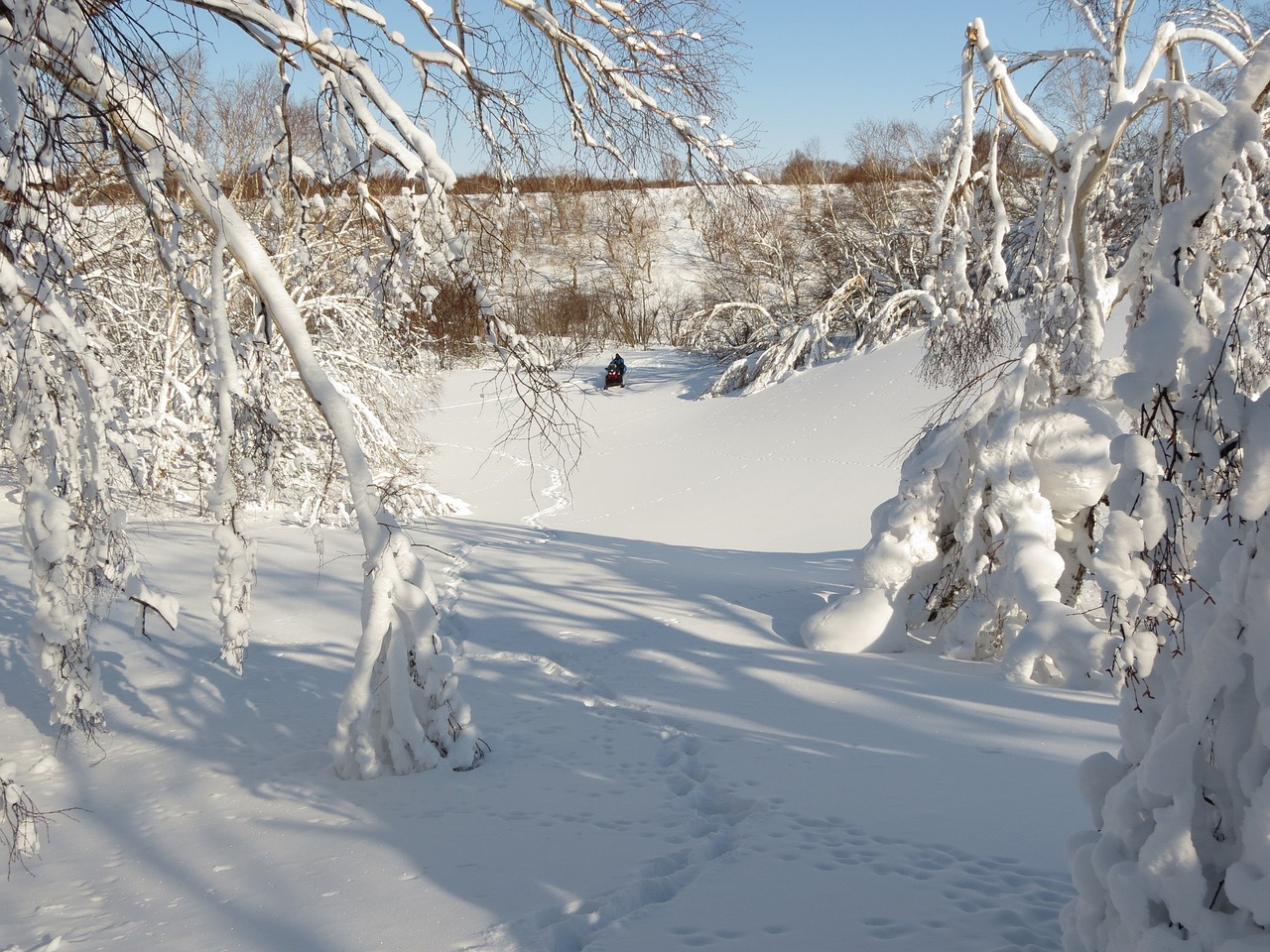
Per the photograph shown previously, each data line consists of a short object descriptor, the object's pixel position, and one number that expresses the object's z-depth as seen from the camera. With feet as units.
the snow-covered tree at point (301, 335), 11.57
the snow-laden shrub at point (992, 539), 18.74
